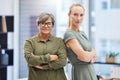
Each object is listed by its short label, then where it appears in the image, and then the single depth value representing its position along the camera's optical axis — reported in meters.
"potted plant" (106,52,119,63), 5.28
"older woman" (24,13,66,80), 3.30
